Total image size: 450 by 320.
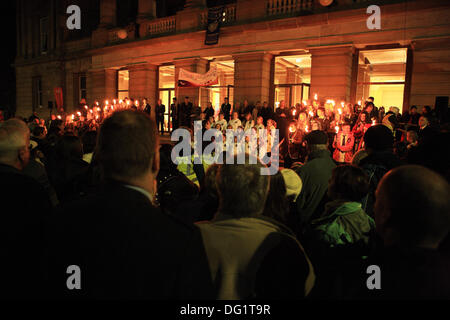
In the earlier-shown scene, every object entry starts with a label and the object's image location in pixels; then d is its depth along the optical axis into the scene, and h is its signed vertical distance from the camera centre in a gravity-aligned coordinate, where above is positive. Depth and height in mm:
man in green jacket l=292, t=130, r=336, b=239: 3934 -681
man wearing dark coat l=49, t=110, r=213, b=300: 1302 -503
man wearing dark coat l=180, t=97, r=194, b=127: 16438 +893
